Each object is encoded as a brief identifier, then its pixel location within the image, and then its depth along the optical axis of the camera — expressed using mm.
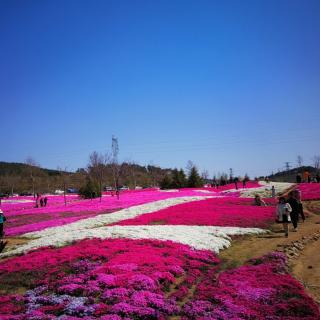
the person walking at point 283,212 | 24577
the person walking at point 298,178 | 64688
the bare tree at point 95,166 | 81000
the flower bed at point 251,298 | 11797
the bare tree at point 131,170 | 141188
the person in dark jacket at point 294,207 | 27047
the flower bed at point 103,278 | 12016
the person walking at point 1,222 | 26686
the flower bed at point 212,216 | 30625
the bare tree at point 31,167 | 104150
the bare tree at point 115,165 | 70769
